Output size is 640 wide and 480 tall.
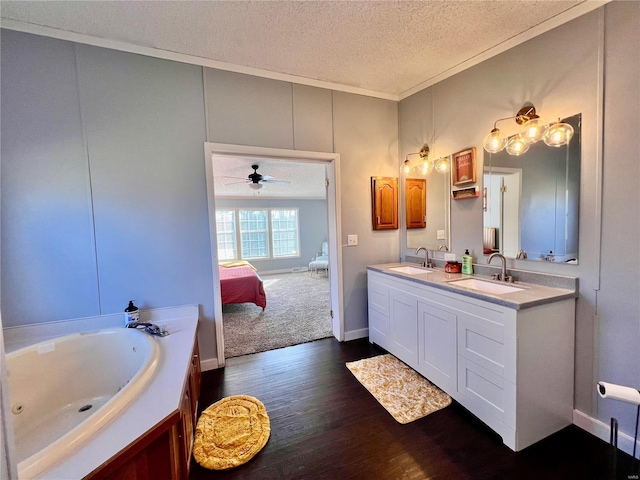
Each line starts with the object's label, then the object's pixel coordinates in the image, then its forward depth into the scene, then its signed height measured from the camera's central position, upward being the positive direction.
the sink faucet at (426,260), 2.89 -0.42
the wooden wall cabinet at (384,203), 3.13 +0.22
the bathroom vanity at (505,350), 1.58 -0.86
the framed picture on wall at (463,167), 2.40 +0.48
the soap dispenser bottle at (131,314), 2.14 -0.67
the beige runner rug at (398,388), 1.96 -1.36
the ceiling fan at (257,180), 4.18 +0.75
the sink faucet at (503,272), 2.10 -0.42
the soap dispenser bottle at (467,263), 2.43 -0.40
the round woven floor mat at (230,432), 1.58 -1.34
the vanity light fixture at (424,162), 2.80 +0.61
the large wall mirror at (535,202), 1.80 +0.11
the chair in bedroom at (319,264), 7.24 -1.07
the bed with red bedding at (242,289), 4.14 -0.97
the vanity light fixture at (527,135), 1.78 +0.59
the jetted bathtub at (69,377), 1.62 -0.98
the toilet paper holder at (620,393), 1.06 -0.71
